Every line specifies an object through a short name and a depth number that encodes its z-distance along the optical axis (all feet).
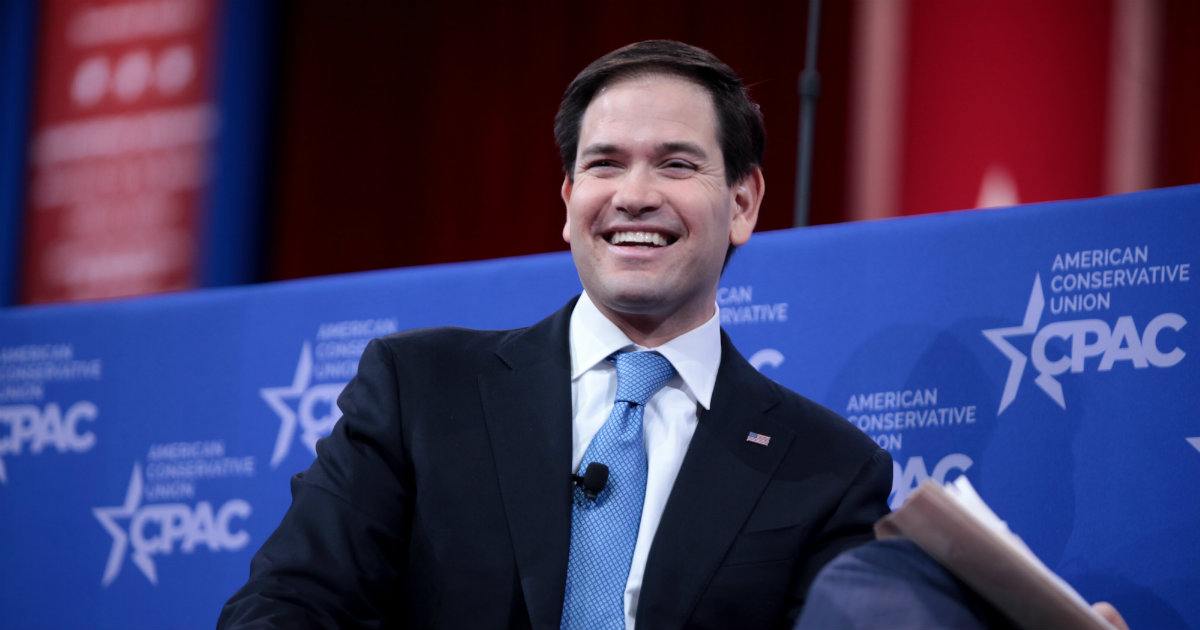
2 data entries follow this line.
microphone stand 20.54
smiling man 19.09
